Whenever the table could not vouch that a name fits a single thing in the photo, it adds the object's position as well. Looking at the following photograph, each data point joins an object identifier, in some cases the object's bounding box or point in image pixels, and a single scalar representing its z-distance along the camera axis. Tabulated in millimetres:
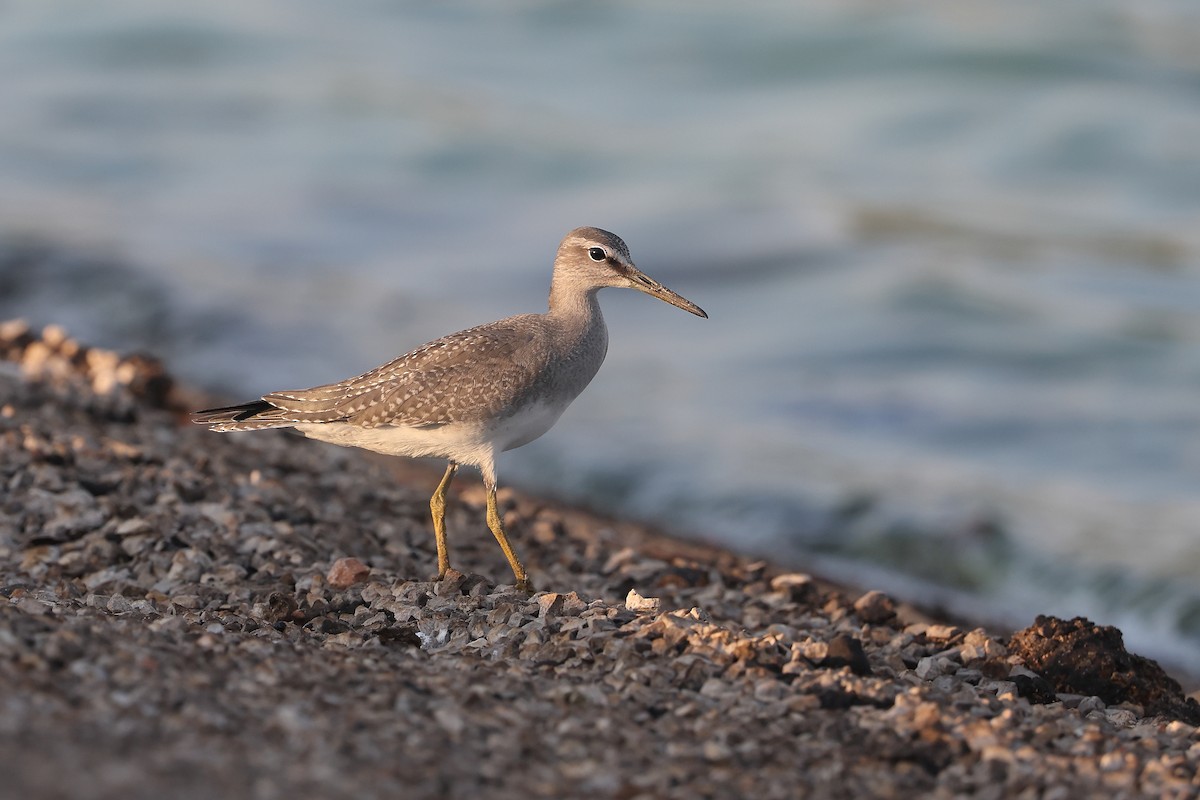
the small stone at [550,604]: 13258
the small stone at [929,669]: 13687
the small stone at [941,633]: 15094
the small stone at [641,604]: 13539
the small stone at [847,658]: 12398
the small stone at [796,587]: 17094
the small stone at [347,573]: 14727
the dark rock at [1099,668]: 13461
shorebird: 15398
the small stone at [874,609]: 16266
